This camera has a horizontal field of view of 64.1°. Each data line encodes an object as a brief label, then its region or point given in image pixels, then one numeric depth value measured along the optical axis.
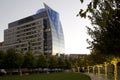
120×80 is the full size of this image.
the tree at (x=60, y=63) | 55.70
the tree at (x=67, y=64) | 62.03
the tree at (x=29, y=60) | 37.90
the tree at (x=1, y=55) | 33.02
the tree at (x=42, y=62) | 43.77
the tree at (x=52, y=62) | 50.13
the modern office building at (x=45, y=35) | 68.27
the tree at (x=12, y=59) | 33.18
